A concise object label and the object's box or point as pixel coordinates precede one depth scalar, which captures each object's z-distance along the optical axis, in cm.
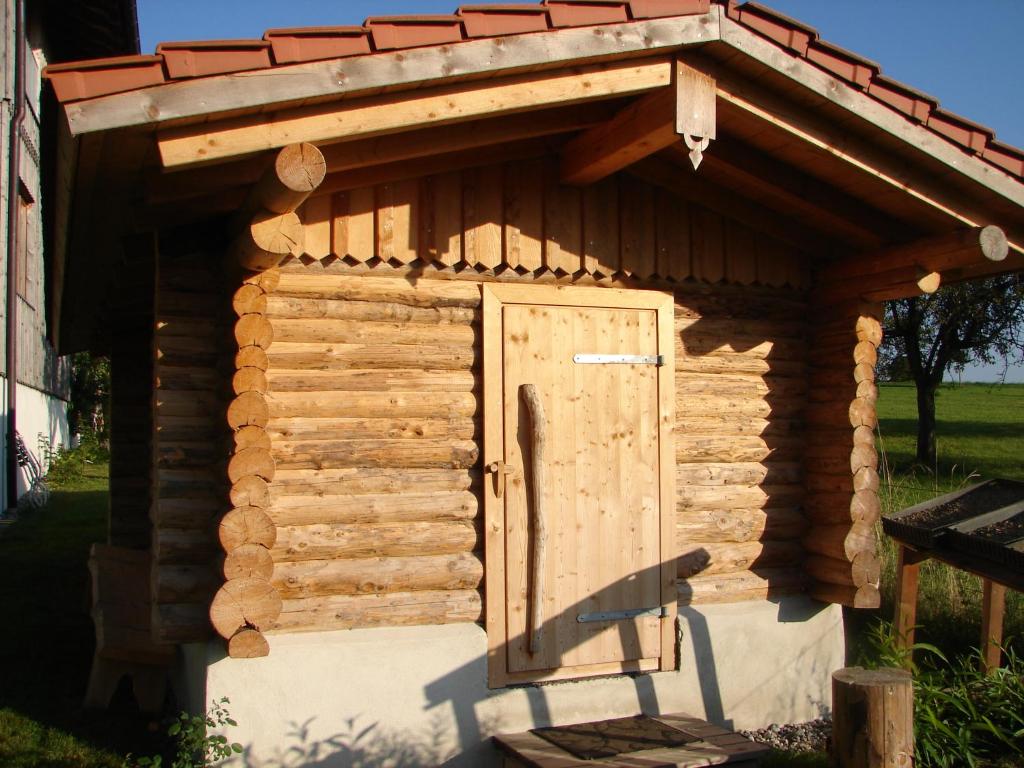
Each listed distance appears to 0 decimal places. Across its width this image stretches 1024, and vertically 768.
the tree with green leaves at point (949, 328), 1881
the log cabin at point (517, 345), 495
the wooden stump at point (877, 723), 391
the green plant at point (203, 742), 493
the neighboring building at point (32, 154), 1286
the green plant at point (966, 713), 542
